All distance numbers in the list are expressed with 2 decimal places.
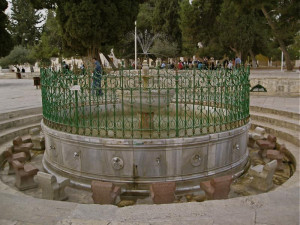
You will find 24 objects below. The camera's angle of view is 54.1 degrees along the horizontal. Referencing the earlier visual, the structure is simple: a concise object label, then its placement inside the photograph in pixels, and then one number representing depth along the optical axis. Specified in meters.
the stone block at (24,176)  5.46
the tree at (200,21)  29.97
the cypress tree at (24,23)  48.66
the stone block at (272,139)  7.34
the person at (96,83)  6.22
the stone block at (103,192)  4.57
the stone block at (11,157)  6.25
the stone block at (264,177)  5.22
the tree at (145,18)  39.72
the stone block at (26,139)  8.00
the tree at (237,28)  28.42
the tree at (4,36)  21.39
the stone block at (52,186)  4.80
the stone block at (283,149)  7.03
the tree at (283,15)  19.83
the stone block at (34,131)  8.07
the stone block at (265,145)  7.02
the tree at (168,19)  36.69
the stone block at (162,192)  4.53
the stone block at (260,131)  7.95
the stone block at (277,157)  6.32
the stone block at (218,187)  4.64
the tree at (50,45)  31.25
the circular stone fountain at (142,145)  5.14
